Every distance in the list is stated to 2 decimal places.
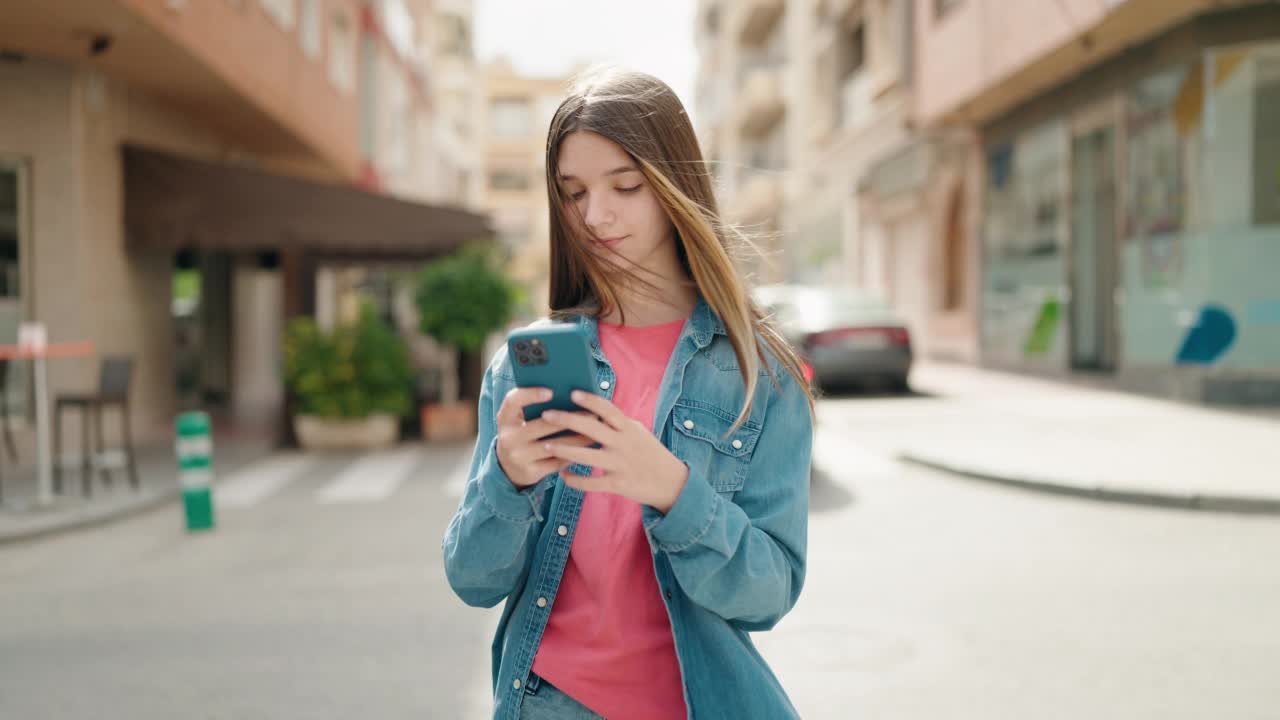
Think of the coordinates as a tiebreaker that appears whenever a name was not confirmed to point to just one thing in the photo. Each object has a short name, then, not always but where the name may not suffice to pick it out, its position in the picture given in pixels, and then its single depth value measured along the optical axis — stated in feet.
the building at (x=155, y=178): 36.45
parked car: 50.80
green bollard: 24.00
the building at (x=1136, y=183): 41.42
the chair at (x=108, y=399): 28.45
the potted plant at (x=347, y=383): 39.75
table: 26.61
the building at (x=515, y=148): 231.50
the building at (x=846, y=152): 75.10
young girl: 5.12
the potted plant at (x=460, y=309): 42.14
